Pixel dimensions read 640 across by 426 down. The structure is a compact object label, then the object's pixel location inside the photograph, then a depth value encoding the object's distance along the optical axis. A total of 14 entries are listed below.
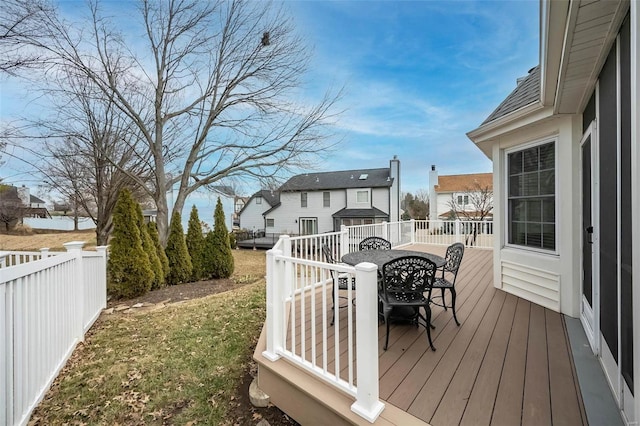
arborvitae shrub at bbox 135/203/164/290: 6.94
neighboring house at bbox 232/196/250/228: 26.72
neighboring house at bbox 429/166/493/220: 22.22
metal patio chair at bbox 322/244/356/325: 3.63
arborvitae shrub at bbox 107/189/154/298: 6.04
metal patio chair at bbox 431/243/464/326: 3.20
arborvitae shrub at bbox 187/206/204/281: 8.66
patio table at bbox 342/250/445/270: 3.35
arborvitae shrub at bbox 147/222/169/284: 7.60
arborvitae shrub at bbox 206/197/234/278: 8.83
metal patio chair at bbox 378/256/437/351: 2.72
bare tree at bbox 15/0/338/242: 9.08
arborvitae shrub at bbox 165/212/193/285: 8.05
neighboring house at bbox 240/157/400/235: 19.95
